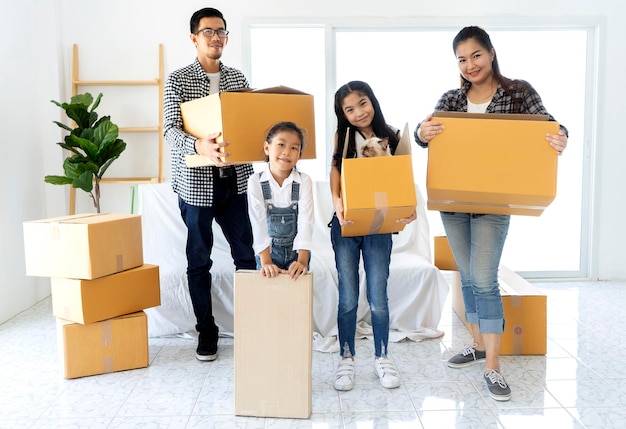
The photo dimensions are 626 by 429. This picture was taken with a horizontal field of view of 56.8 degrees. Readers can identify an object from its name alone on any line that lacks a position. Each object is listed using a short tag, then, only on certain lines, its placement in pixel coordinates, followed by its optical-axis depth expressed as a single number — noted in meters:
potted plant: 3.41
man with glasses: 2.37
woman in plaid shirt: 2.00
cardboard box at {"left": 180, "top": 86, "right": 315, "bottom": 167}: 2.04
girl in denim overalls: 2.04
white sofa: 2.85
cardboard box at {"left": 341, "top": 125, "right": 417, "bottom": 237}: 1.95
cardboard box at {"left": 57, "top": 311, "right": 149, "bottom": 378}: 2.37
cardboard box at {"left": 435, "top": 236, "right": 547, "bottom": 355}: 2.55
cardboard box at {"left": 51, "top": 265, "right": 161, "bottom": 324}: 2.32
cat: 2.08
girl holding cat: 2.12
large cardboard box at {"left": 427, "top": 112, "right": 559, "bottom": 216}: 1.93
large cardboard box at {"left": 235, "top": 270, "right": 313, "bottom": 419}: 1.92
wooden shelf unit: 3.80
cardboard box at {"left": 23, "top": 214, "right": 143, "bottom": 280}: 2.29
